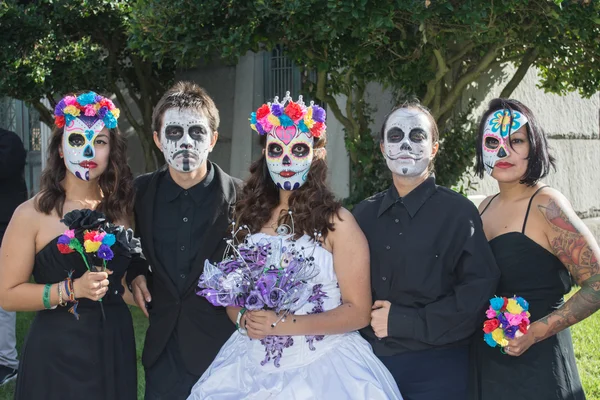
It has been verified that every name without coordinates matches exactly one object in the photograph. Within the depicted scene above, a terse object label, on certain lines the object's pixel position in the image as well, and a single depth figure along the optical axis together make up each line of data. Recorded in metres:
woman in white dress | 3.23
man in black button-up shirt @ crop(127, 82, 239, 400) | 3.75
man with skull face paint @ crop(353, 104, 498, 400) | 3.28
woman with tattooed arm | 3.33
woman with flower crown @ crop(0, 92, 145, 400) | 3.48
